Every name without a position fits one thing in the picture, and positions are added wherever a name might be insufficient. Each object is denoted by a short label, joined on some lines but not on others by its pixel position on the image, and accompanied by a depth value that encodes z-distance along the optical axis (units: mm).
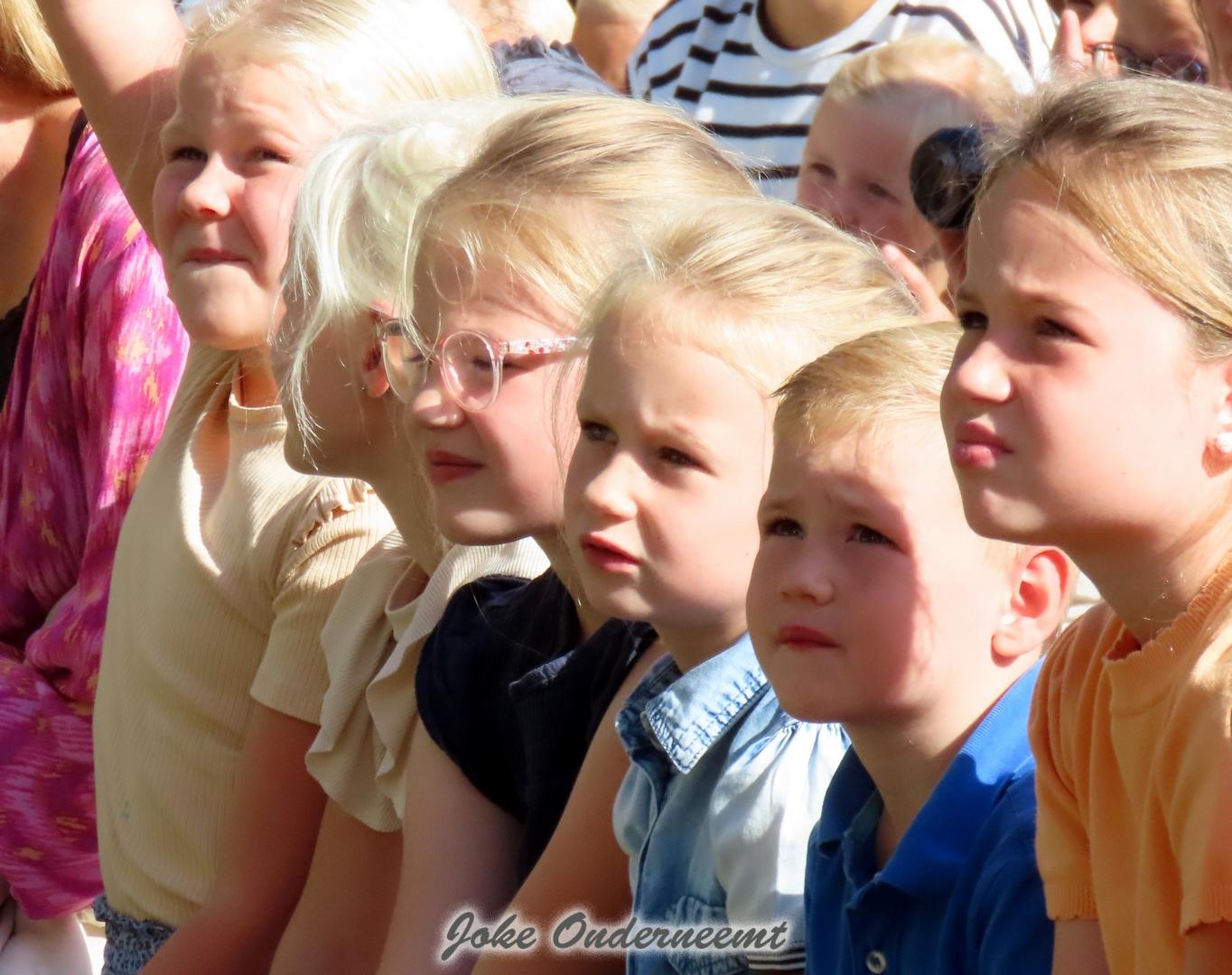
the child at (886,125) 7646
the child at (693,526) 7050
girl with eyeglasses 7235
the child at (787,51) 8132
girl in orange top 6825
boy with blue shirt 6941
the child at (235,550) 7477
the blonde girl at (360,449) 7375
